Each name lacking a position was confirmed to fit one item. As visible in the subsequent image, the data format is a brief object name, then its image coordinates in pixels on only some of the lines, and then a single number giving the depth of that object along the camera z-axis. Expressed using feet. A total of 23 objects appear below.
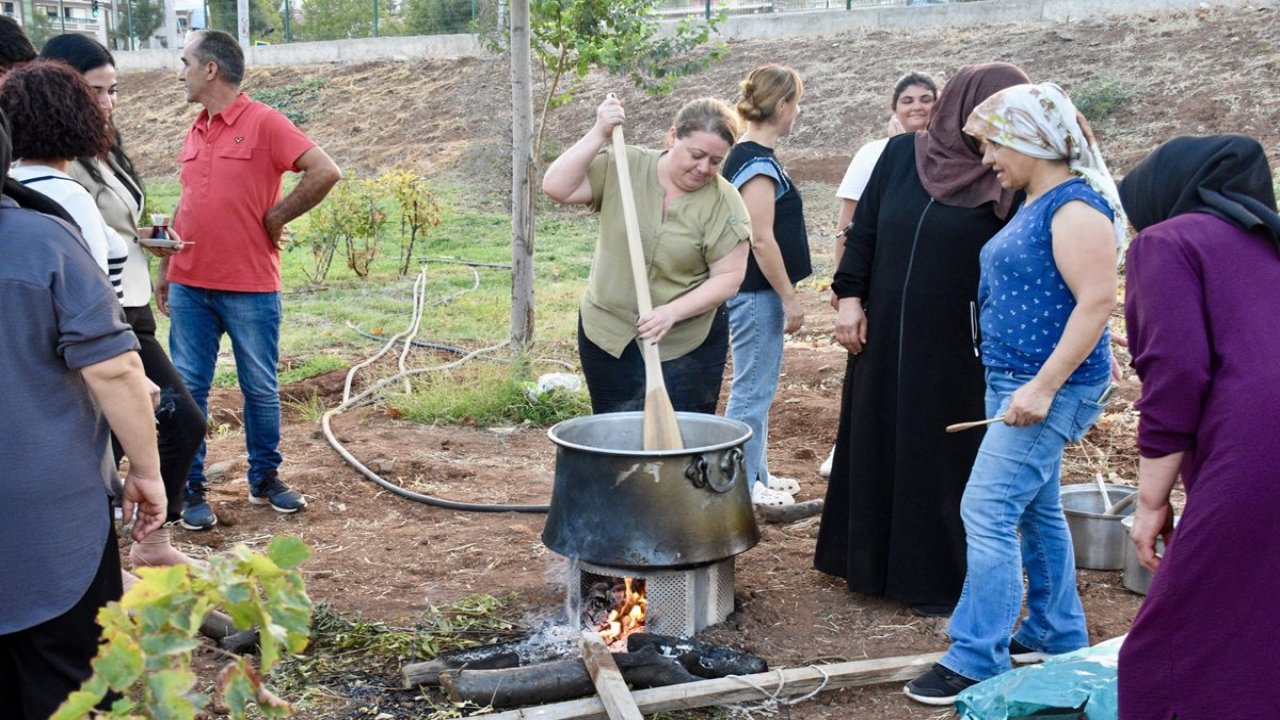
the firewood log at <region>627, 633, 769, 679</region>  12.49
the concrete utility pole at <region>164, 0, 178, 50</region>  139.64
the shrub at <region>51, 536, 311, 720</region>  5.78
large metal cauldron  12.64
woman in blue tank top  11.16
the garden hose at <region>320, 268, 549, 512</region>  18.56
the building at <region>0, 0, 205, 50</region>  150.30
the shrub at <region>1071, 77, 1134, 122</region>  63.93
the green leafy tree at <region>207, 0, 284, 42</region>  124.06
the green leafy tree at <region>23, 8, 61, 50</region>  147.43
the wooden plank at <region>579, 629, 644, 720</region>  11.28
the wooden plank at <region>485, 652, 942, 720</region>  11.58
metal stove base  13.37
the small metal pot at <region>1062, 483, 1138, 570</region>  16.01
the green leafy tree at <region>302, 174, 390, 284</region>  42.47
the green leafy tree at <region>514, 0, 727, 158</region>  27.61
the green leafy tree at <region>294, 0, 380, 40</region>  128.47
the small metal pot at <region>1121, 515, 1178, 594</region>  15.16
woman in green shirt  14.11
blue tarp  10.73
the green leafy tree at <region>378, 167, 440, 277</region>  43.78
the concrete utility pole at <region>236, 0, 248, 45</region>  110.32
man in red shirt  17.07
